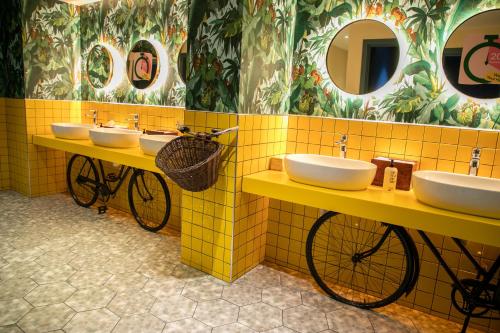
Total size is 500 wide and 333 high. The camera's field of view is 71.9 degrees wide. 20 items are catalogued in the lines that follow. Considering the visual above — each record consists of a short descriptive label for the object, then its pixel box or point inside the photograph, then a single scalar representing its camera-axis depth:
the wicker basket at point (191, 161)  2.31
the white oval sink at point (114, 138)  3.50
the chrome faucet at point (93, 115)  4.42
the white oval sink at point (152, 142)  3.10
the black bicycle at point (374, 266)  2.12
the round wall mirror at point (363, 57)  2.54
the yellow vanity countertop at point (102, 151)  3.18
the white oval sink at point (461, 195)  1.77
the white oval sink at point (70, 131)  4.05
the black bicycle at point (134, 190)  3.81
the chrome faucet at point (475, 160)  2.17
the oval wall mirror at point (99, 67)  4.29
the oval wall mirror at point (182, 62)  3.59
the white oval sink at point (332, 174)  2.19
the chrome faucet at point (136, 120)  3.97
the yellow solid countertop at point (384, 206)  1.80
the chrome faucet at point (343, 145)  2.65
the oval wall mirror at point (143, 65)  3.86
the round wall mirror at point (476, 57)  2.19
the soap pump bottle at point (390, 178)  2.33
